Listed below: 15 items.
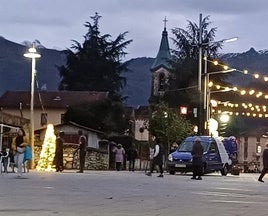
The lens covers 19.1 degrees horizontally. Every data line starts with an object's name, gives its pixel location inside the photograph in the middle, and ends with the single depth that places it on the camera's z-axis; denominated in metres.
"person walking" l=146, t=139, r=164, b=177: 34.53
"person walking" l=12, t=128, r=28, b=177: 27.38
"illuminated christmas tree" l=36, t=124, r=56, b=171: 38.56
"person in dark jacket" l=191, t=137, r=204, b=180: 31.84
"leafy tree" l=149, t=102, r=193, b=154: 62.22
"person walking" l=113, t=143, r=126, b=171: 48.08
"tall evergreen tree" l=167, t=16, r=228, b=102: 84.91
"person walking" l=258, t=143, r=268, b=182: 34.05
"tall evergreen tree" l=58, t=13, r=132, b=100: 101.81
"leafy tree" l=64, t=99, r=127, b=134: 79.38
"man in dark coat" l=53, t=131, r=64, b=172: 35.59
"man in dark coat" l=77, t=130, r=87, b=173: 34.41
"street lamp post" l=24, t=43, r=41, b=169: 39.97
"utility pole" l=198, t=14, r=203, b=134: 53.91
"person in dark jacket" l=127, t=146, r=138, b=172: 49.66
